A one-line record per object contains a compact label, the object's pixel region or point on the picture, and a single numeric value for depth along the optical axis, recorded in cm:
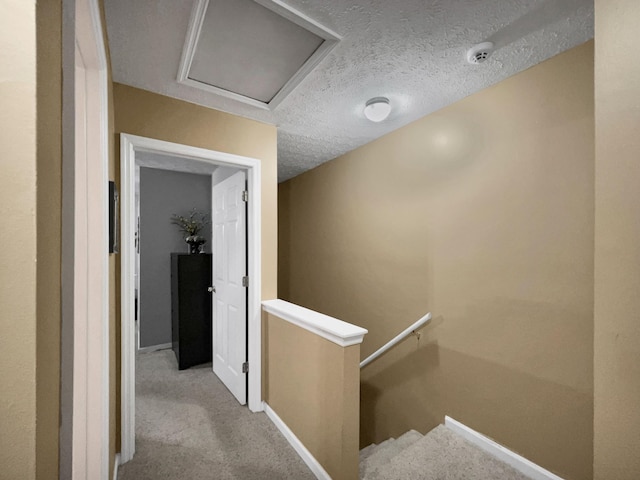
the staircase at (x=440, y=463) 164
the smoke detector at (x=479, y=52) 146
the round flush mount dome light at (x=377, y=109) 199
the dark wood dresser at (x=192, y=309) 301
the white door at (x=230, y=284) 236
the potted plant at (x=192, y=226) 348
